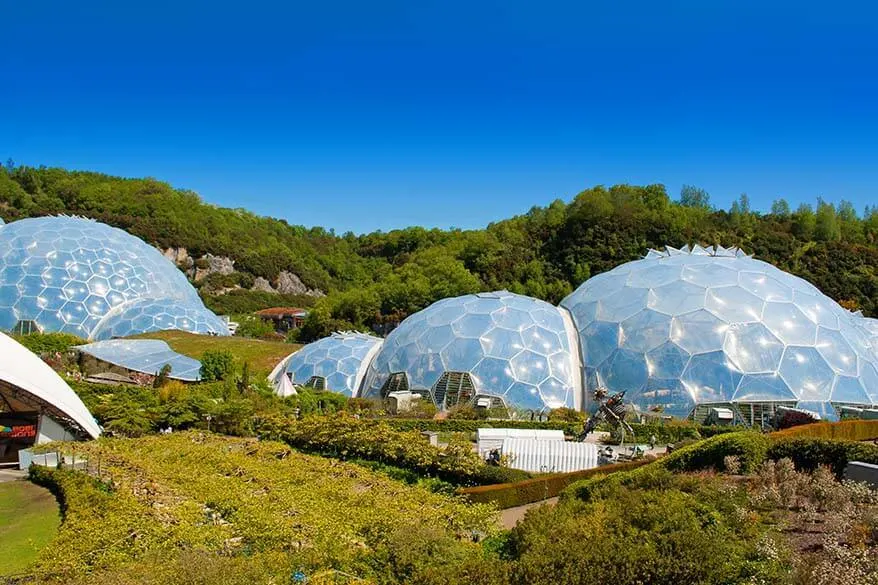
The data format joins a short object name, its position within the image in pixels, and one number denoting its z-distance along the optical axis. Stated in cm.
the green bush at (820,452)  1526
